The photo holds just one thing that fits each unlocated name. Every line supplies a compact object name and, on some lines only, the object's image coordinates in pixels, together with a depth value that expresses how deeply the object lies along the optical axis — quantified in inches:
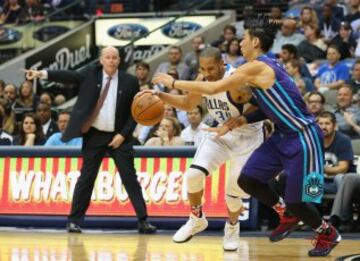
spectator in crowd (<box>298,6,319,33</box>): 702.5
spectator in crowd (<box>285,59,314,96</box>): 599.5
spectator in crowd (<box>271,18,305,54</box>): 703.7
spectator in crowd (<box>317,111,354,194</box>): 490.6
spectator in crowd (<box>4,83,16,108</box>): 684.1
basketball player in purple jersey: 355.3
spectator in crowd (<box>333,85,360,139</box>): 547.8
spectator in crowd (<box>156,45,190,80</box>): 710.5
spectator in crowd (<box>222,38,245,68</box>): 682.8
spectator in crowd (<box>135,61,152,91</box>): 682.8
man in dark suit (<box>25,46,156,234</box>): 485.4
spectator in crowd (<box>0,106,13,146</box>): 577.9
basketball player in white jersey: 389.7
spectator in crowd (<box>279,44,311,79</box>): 633.6
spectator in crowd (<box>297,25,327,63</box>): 690.2
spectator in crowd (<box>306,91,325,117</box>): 533.0
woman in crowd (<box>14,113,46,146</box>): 571.5
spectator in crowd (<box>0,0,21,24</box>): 843.6
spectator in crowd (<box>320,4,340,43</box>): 716.0
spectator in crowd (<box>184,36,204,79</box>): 696.1
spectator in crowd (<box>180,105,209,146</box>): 561.9
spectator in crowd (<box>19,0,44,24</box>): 831.7
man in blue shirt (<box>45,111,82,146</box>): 550.6
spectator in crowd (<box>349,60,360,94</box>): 589.6
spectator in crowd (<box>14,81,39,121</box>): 688.6
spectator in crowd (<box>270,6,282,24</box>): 741.4
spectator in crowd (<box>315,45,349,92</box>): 629.0
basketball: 392.8
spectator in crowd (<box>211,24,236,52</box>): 709.9
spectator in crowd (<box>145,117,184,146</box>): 538.9
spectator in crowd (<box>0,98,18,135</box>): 622.0
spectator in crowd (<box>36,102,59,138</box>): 615.8
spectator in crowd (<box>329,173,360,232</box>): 471.8
